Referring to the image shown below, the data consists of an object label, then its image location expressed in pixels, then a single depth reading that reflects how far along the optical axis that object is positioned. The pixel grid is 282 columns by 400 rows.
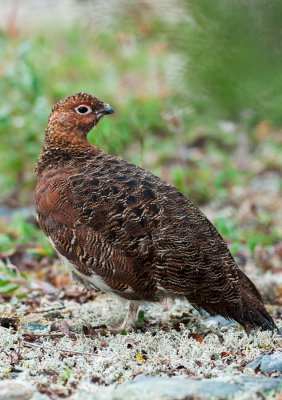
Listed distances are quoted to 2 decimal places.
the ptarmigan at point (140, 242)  7.48
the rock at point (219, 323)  8.44
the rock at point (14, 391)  5.37
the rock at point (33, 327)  8.14
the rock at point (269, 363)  6.27
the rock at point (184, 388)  5.18
